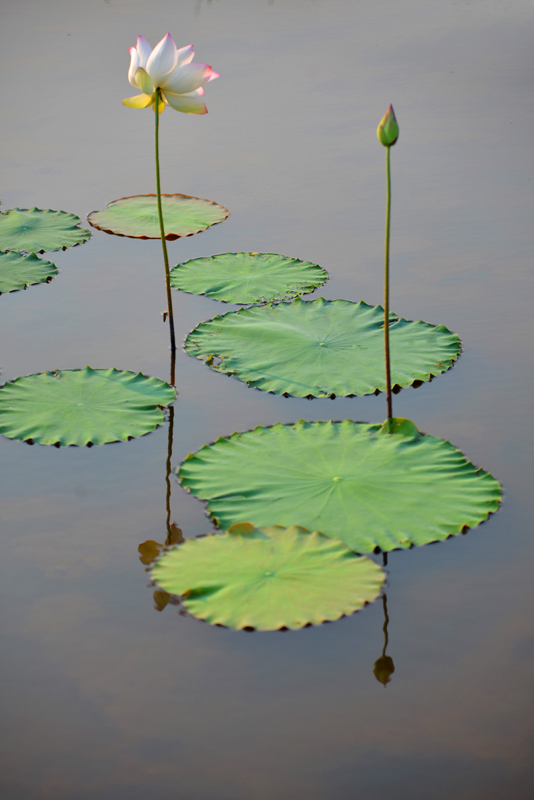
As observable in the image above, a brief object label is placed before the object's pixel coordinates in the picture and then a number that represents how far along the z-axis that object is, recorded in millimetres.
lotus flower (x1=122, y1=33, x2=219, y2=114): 4344
